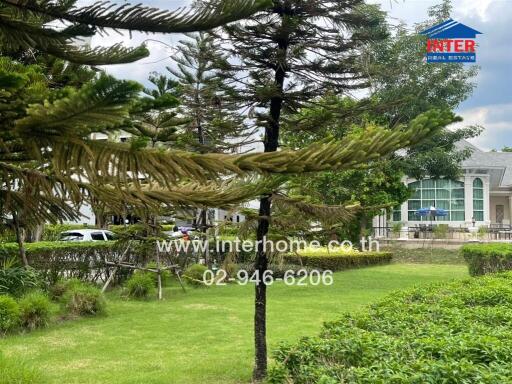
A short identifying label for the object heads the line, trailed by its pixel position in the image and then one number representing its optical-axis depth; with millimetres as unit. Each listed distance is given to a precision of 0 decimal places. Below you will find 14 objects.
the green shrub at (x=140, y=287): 10984
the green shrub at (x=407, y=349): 2412
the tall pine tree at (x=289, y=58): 5512
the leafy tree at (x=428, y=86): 18766
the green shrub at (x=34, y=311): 7871
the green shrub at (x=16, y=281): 9062
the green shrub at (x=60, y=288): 10073
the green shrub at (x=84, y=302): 8992
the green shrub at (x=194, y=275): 13034
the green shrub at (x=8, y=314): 7535
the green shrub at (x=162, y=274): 12320
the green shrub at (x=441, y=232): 23720
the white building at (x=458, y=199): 27969
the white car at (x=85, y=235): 18995
